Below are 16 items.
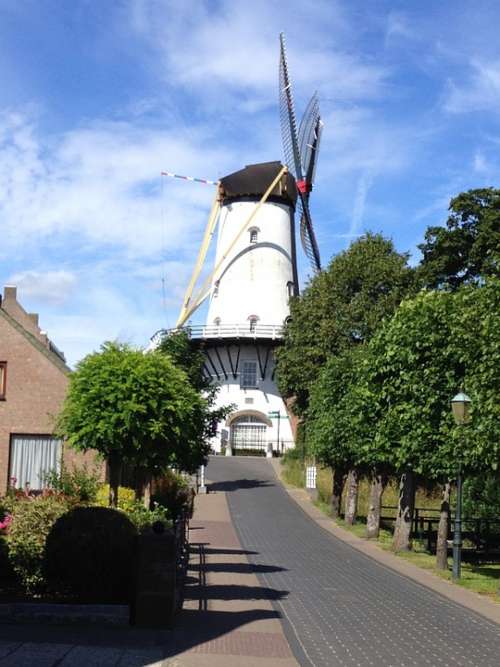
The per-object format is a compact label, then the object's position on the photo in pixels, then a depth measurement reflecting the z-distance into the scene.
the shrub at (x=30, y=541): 12.44
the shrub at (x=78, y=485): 20.83
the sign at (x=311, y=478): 47.88
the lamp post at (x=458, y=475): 19.27
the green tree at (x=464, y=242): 45.91
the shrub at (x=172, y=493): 29.81
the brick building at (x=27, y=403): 29.67
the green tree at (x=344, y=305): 51.69
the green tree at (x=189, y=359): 45.44
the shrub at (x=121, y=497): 21.18
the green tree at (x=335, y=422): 33.34
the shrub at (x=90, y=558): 12.12
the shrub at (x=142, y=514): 18.21
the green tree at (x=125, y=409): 18.44
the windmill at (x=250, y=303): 72.19
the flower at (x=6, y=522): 13.83
